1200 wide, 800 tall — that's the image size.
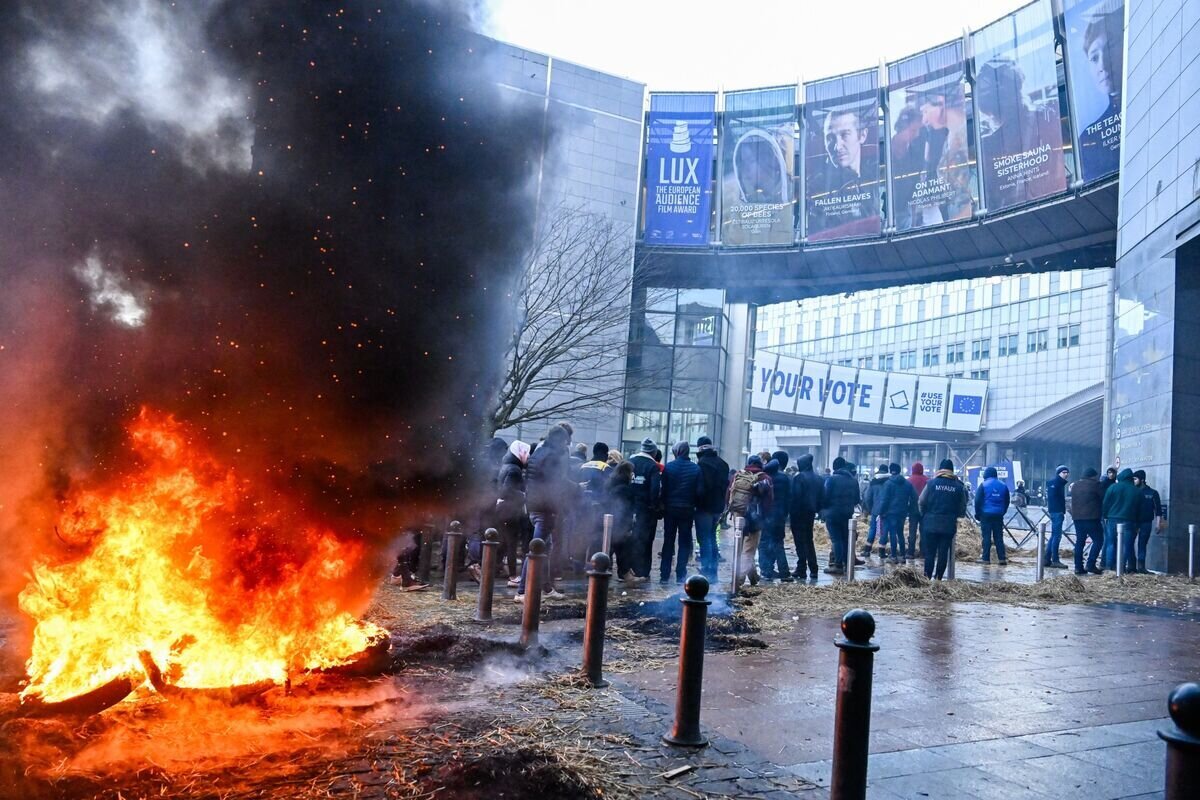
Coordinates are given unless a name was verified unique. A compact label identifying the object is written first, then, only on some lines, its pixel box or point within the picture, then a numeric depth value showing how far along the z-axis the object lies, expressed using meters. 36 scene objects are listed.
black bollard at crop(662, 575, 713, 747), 4.22
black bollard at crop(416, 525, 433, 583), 9.94
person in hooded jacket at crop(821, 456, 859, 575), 12.23
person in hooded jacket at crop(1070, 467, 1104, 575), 13.93
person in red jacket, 15.17
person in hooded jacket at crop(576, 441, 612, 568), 10.79
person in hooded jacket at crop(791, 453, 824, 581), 11.52
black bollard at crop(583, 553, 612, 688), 5.30
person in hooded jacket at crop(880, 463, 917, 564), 13.91
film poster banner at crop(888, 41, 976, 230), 24.80
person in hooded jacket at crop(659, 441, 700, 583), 10.61
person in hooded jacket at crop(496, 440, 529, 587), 9.45
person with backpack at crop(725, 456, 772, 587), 10.48
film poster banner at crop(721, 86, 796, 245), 27.92
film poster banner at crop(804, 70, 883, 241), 26.66
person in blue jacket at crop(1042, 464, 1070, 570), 15.50
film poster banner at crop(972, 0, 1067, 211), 22.30
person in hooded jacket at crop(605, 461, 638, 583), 10.59
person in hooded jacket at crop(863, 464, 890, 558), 14.88
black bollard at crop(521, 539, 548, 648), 6.15
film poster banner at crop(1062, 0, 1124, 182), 20.05
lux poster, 27.81
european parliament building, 14.73
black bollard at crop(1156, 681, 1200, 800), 2.20
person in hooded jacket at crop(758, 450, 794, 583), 11.24
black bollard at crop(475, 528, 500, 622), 7.26
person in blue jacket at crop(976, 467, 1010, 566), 13.91
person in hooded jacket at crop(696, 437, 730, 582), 10.73
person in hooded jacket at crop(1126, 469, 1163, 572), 13.60
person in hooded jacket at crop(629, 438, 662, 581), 10.88
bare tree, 17.38
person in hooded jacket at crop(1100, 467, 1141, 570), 13.42
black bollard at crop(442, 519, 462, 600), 8.58
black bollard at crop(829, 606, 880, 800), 3.21
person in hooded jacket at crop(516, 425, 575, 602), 9.21
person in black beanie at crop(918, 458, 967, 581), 11.27
